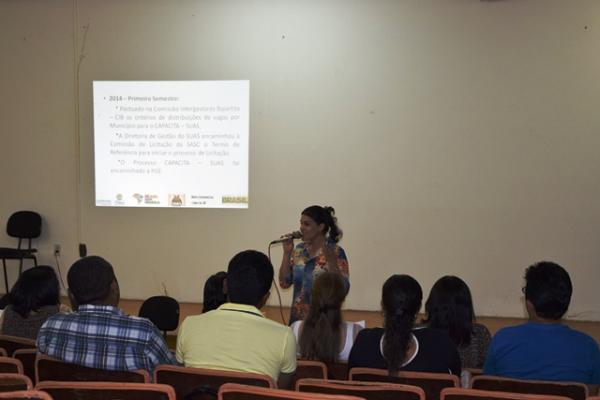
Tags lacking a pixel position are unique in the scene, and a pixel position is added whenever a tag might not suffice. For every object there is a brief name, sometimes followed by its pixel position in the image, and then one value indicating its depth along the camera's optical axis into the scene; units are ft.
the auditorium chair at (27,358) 7.38
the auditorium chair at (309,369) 7.38
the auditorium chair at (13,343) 7.87
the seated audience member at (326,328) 8.32
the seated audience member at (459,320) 8.32
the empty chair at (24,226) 19.83
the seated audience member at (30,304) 9.02
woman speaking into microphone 11.98
